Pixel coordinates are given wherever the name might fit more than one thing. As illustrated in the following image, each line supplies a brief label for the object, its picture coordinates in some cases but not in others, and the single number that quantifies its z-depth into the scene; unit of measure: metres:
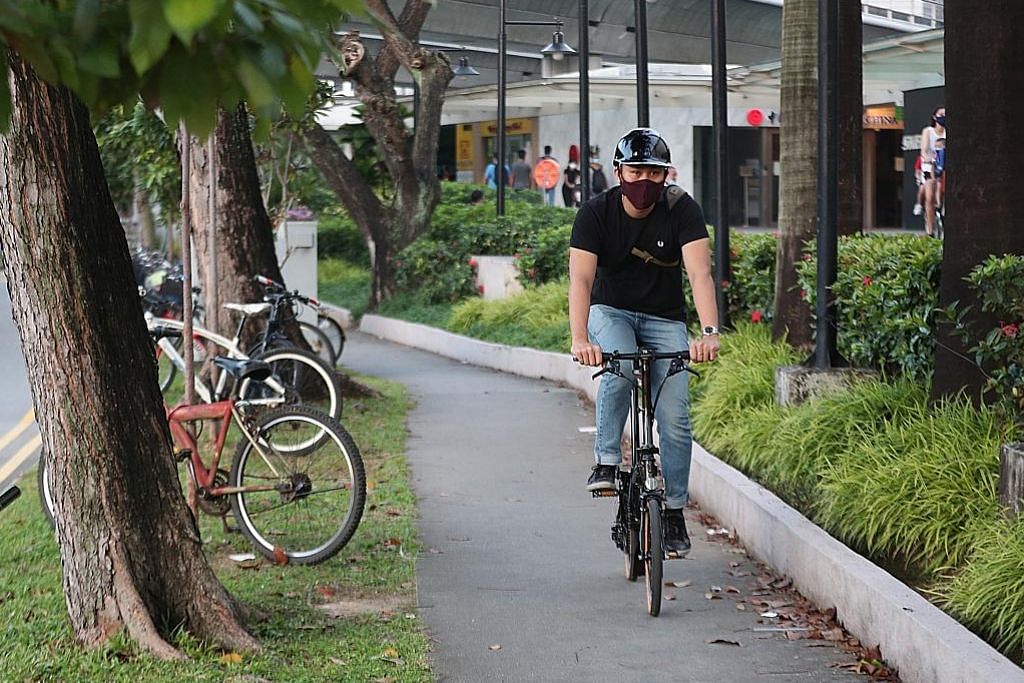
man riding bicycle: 13.40
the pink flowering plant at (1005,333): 13.70
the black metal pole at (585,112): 38.84
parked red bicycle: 14.69
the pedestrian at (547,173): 73.62
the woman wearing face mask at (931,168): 45.72
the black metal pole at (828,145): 18.61
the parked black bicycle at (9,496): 11.87
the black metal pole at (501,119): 47.84
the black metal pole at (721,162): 26.20
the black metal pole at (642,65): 30.50
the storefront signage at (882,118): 83.69
